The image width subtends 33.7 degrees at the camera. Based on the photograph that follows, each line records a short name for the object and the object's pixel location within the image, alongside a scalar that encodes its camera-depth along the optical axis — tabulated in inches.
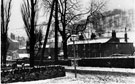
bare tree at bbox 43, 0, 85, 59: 1560.0
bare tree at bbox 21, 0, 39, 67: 716.0
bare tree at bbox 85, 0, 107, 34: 1592.6
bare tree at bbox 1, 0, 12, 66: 949.2
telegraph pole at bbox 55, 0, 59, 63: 854.5
